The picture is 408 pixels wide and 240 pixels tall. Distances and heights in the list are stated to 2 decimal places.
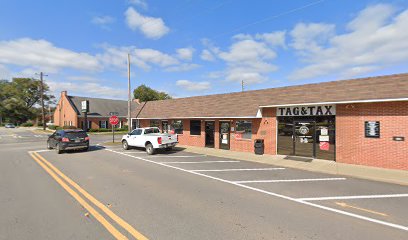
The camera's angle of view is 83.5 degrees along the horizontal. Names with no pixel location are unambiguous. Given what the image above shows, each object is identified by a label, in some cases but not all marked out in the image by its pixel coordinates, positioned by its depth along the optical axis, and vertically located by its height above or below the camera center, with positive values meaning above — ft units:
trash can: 46.58 -5.73
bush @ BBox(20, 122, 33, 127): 241.35 -2.92
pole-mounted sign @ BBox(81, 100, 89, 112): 136.26 +8.92
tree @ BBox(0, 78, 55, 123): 246.88 +25.81
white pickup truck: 47.06 -4.28
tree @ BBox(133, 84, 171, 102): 241.94 +28.70
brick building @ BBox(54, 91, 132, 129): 143.13 +6.04
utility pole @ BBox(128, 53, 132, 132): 69.00 +0.98
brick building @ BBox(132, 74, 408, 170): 33.12 -0.43
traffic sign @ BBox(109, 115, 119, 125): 68.54 +0.11
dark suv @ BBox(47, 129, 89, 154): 48.90 -4.20
